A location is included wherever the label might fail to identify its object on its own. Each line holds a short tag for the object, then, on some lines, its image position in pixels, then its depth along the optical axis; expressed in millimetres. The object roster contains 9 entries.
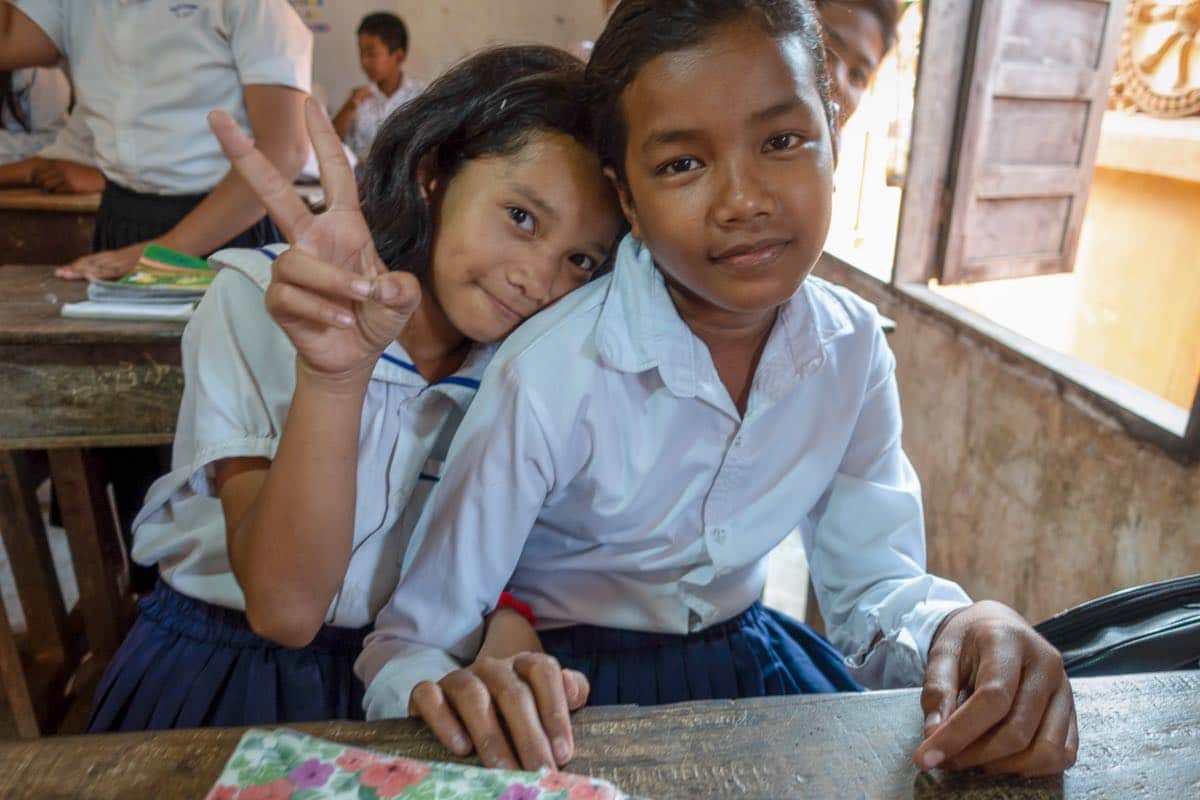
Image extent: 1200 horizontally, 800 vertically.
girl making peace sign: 954
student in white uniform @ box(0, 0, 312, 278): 1874
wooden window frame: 2656
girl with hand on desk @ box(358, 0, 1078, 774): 845
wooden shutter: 2689
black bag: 825
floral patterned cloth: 550
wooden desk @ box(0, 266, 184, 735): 1411
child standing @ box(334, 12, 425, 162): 5086
